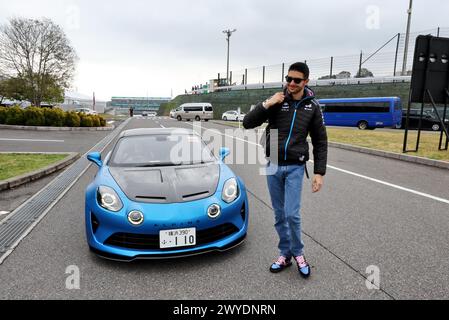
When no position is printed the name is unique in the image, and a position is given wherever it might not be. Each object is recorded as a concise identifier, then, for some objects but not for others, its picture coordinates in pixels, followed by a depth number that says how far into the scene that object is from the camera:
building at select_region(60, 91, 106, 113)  68.91
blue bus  24.00
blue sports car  2.78
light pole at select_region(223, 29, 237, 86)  46.16
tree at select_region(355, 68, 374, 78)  31.81
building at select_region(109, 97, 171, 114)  122.23
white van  38.69
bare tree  28.48
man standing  2.77
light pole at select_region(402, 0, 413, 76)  23.20
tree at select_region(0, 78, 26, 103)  30.11
